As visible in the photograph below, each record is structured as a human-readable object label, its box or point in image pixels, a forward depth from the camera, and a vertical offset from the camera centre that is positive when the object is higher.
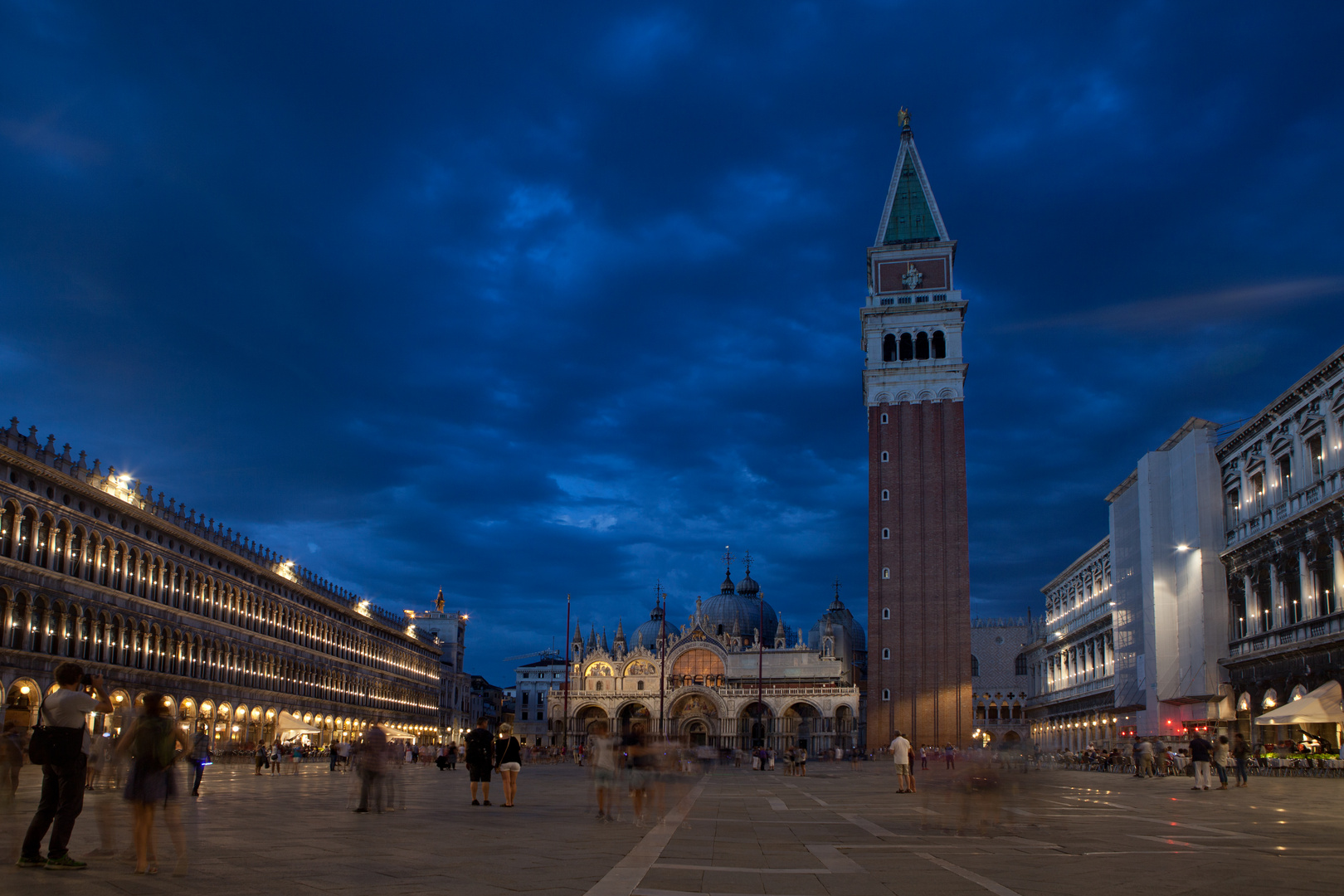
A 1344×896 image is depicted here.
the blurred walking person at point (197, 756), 21.11 -1.94
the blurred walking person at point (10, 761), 13.89 -1.38
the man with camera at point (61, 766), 9.34 -0.96
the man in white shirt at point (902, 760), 26.12 -2.26
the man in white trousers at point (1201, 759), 26.52 -2.14
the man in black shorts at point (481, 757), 20.59 -1.84
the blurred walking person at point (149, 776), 9.34 -1.04
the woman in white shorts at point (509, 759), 19.50 -1.81
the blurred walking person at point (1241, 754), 27.58 -2.12
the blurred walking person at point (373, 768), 17.61 -1.76
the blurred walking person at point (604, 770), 17.47 -1.73
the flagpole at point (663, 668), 87.94 -0.46
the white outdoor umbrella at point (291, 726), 57.31 -3.64
